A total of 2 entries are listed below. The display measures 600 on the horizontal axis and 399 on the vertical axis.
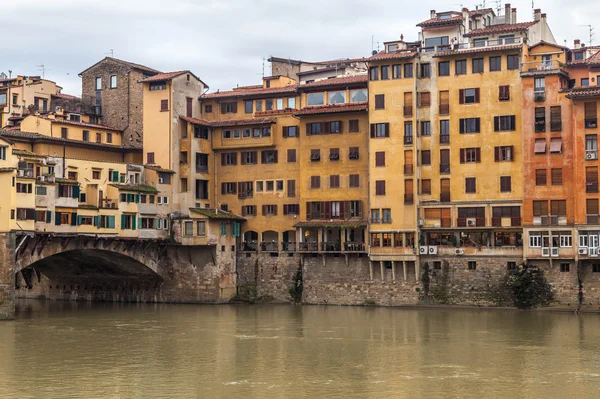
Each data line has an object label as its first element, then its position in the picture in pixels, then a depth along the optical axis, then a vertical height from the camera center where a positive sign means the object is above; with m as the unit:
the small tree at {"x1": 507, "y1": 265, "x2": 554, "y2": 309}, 69.56 -1.59
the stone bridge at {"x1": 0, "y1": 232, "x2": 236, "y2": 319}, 76.88 -0.34
